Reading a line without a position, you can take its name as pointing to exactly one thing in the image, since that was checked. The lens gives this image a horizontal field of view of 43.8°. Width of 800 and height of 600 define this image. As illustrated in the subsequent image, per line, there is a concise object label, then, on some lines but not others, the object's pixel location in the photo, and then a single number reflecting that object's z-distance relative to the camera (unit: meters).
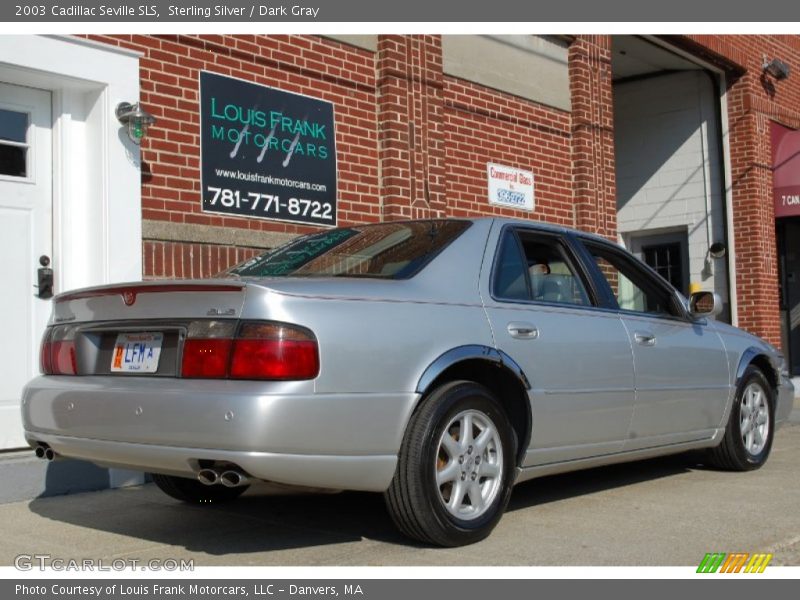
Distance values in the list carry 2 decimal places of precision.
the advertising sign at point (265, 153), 7.42
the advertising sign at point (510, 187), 10.02
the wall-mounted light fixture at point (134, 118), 6.73
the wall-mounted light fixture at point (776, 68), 14.28
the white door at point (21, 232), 6.33
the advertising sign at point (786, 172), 14.39
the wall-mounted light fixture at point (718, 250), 14.08
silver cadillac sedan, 3.82
